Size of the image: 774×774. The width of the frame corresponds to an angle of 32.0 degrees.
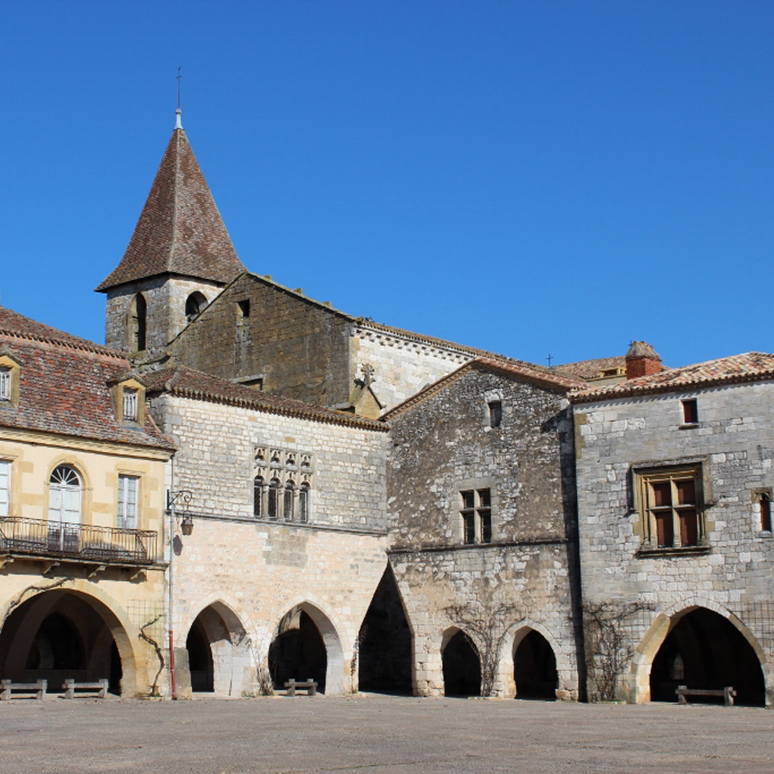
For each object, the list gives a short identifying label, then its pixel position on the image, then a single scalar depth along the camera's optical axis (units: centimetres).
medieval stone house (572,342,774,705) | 2781
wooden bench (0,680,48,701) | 2648
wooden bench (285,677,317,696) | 3139
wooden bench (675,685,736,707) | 2783
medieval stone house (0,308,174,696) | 2698
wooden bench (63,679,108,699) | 2766
